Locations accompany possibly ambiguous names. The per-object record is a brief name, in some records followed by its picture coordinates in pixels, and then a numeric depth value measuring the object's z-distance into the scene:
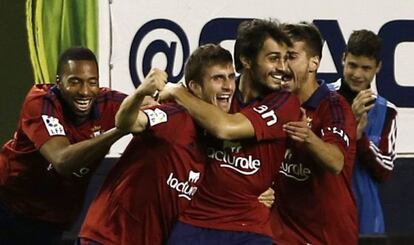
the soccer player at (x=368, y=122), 14.63
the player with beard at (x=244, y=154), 12.27
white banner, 17.03
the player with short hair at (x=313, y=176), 13.09
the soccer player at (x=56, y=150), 12.95
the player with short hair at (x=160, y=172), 12.19
